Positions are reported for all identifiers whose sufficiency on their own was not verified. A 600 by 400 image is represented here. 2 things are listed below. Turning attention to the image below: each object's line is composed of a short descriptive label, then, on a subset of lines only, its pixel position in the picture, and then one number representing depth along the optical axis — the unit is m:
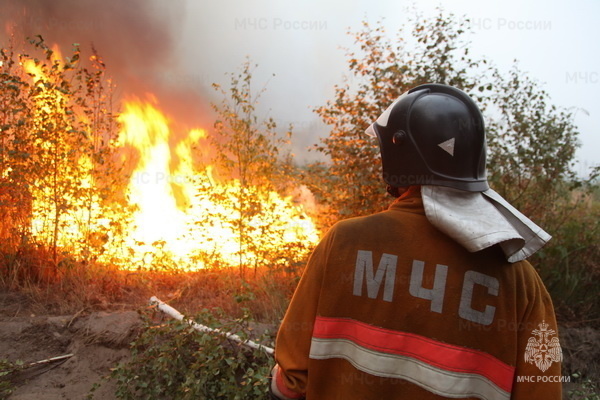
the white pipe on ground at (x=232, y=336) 3.69
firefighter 1.40
